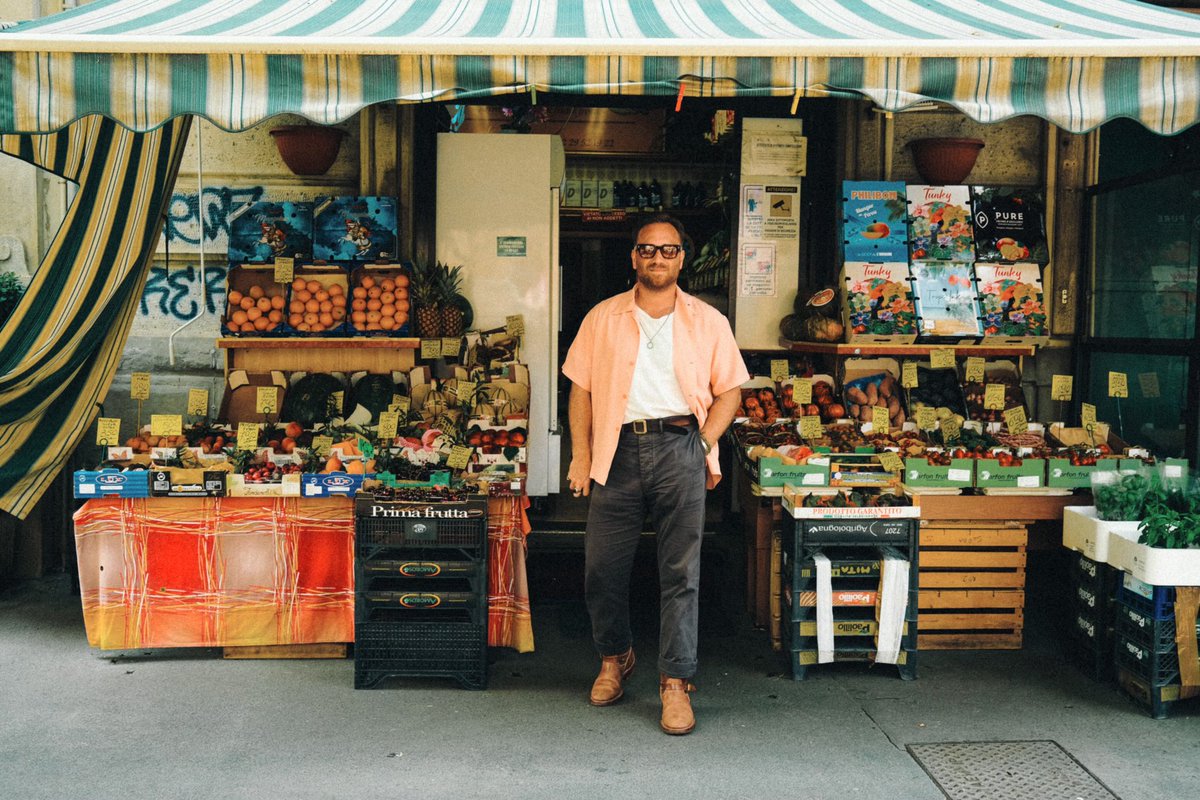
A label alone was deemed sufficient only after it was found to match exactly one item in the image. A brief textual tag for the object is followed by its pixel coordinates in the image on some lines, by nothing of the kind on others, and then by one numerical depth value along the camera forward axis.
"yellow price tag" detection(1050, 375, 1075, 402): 5.70
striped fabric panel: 4.88
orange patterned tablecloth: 4.68
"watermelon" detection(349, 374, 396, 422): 5.85
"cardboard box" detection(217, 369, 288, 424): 5.84
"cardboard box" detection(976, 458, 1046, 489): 4.94
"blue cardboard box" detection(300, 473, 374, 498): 4.63
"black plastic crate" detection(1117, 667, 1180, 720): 4.12
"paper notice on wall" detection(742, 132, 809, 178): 6.39
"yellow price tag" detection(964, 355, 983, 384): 5.95
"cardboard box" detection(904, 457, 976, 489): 4.93
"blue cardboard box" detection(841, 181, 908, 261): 5.96
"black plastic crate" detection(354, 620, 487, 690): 4.37
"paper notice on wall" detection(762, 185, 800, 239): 6.42
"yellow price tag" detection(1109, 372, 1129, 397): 5.56
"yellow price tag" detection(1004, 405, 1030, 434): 5.61
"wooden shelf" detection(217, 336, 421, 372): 6.07
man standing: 4.00
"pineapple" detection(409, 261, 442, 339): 5.98
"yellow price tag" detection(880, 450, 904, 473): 4.94
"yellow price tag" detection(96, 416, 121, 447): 4.99
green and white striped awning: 3.55
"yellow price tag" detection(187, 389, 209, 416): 5.58
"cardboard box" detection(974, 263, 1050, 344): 5.88
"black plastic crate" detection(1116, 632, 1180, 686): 4.10
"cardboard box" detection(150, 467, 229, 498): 4.60
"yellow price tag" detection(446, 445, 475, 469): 4.96
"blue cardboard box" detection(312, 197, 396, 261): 6.07
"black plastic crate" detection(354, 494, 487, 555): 4.33
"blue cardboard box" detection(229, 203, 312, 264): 6.08
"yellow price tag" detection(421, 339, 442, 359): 5.96
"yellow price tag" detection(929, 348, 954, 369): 5.86
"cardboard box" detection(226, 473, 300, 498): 4.64
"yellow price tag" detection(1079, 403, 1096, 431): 5.53
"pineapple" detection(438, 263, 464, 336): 6.07
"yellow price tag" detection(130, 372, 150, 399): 5.49
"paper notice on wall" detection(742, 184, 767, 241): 6.40
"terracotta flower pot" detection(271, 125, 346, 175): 6.01
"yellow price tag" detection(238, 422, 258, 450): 5.00
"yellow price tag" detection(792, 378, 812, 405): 5.68
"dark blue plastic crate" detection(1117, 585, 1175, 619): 4.06
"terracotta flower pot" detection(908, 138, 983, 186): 6.10
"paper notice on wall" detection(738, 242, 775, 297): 6.41
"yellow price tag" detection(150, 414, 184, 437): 5.03
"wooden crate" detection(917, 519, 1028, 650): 4.86
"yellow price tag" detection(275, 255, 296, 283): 5.91
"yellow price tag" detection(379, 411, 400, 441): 5.20
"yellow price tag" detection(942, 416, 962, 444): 5.48
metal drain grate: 3.52
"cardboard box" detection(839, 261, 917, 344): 5.76
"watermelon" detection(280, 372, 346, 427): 5.76
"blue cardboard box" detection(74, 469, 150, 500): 4.56
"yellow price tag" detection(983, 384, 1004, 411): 5.84
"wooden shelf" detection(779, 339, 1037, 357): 5.72
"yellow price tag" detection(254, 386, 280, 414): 5.40
